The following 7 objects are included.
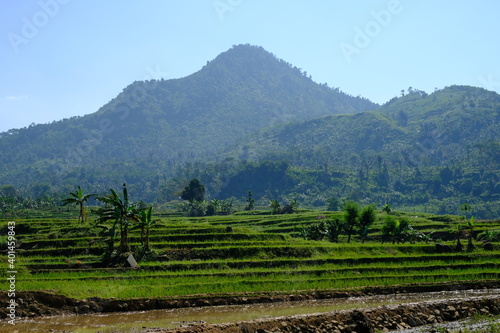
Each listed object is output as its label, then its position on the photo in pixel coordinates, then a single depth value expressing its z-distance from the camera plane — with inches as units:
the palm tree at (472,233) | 1707.3
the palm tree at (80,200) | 2016.7
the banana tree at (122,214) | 1493.6
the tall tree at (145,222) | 1523.1
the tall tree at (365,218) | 2118.6
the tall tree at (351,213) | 2084.2
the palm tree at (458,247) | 1706.4
